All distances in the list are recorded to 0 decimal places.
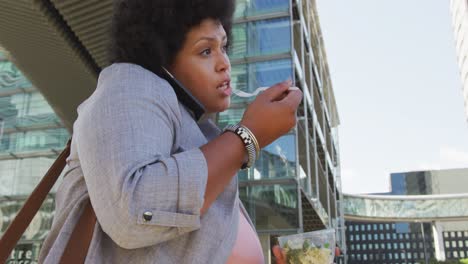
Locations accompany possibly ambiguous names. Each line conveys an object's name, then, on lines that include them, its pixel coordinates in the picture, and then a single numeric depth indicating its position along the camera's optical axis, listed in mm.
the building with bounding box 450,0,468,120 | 39500
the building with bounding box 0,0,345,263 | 4219
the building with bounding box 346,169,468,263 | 100125
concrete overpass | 38875
